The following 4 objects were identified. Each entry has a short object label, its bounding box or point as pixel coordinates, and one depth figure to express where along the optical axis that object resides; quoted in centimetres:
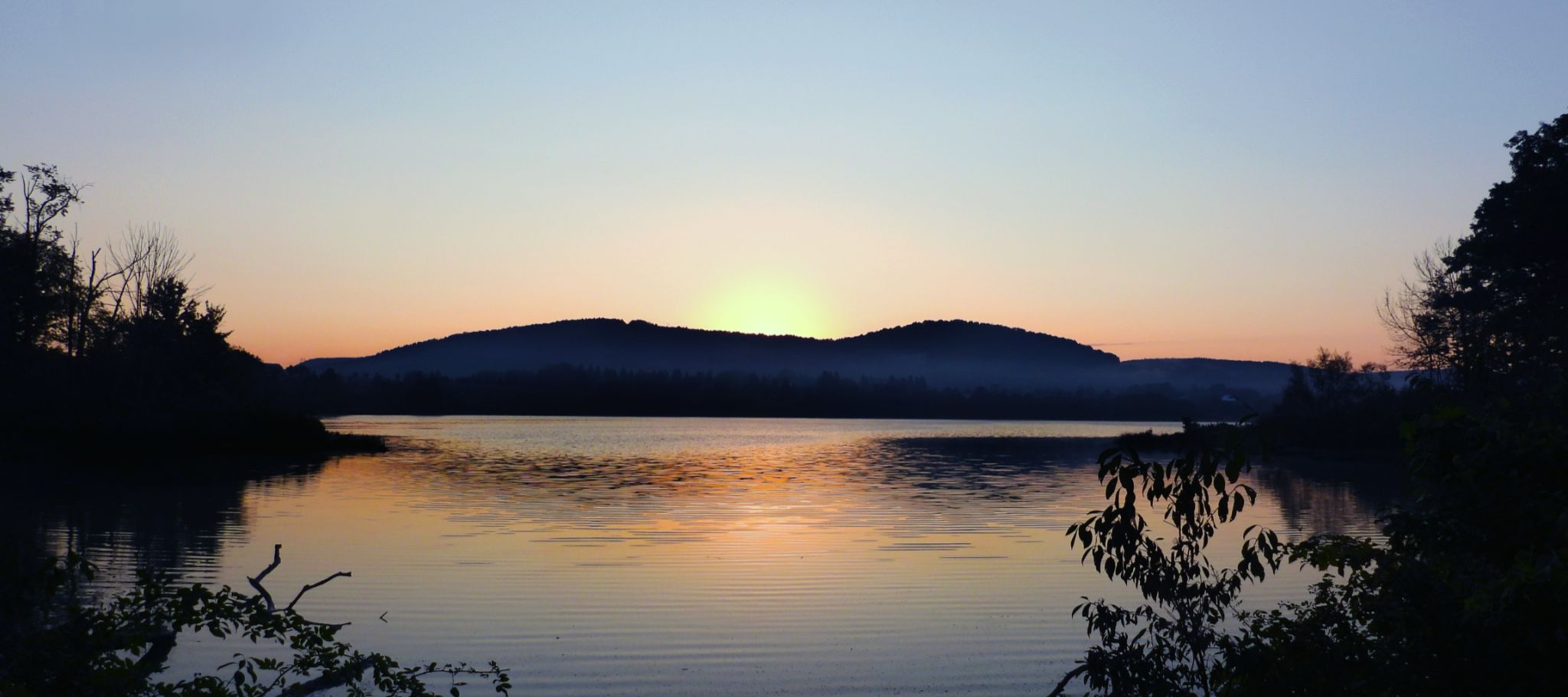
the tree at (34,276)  5100
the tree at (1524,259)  3891
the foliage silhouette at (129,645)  577
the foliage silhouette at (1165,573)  653
